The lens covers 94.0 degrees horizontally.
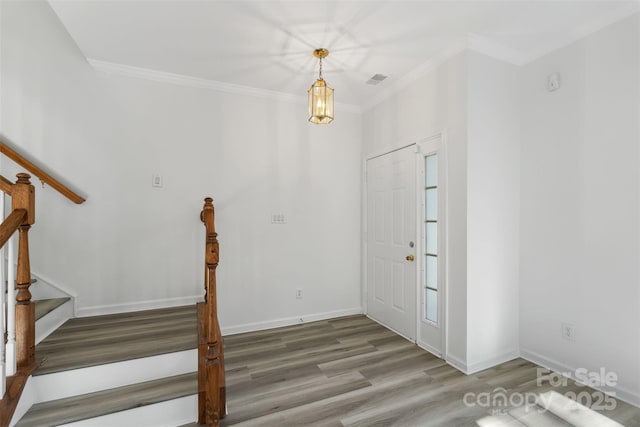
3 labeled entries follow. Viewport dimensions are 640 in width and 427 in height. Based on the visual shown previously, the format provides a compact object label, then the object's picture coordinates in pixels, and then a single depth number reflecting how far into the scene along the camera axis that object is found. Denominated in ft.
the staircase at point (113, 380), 5.41
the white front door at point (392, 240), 10.23
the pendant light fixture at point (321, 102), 7.80
